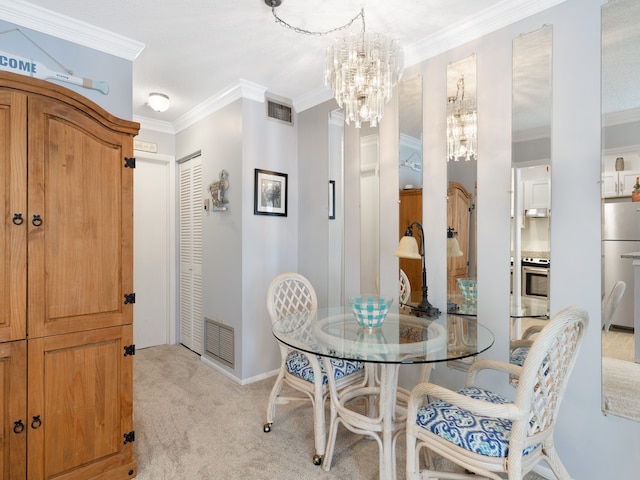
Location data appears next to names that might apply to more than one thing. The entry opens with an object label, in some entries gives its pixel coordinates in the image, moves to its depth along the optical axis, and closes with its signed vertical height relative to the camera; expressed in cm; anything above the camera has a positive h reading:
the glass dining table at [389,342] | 155 -50
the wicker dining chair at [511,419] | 122 -75
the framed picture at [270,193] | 321 +45
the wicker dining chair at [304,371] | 200 -80
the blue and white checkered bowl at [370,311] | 190 -39
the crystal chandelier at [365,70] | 182 +90
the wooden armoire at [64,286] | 158 -22
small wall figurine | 330 +47
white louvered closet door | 388 -17
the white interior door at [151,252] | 404 -14
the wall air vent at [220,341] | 327 -98
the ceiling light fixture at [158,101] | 325 +132
